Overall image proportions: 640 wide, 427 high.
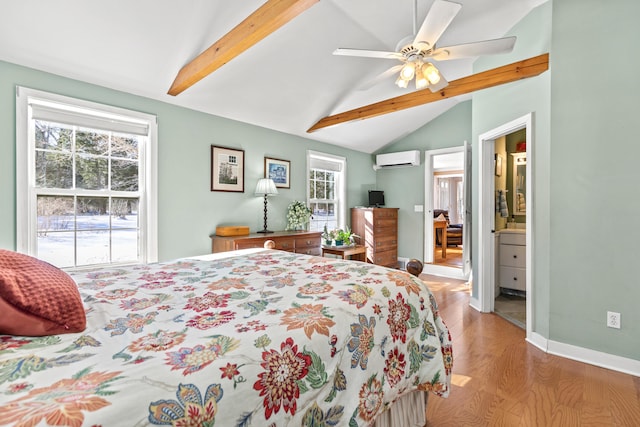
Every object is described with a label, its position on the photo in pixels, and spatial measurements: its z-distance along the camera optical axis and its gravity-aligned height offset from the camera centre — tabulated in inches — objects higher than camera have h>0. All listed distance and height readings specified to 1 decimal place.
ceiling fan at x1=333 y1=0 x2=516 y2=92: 72.4 +42.4
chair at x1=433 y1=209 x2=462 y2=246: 297.3 -26.1
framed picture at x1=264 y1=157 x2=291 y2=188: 162.9 +21.7
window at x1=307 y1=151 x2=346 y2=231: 195.8 +13.4
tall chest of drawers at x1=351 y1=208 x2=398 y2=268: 205.5 -15.3
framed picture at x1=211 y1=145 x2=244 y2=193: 139.3 +19.4
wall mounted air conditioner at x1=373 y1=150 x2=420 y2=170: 212.8 +36.8
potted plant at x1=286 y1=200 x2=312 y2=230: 168.2 -3.6
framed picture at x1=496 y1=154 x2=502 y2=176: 154.8 +23.4
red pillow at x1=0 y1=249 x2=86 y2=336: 32.5 -10.5
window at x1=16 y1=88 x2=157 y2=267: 93.6 +9.8
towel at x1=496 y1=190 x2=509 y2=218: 156.9 +2.9
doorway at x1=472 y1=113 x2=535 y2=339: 134.1 -6.8
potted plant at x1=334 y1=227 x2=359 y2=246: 178.7 -16.8
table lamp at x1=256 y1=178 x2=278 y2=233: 152.4 +10.9
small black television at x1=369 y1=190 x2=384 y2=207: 225.1 +8.6
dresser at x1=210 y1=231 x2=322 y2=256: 128.7 -14.7
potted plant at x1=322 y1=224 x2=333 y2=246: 179.0 -16.4
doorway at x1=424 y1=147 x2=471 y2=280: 161.8 -3.8
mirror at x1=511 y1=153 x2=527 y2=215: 169.9 +13.3
